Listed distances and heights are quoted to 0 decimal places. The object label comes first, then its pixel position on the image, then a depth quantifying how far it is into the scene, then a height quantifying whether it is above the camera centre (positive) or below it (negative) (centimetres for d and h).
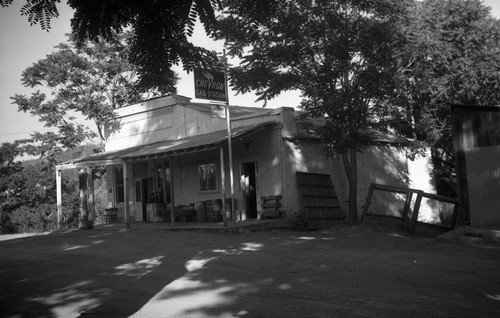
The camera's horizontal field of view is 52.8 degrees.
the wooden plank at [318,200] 1861 -31
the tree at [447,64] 1842 +457
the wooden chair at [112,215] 2469 -56
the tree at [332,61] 1611 +444
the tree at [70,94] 3052 +689
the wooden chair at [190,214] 2117 -61
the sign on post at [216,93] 1406 +313
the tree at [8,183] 3020 +160
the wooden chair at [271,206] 1847 -41
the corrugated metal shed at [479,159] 1373 +69
